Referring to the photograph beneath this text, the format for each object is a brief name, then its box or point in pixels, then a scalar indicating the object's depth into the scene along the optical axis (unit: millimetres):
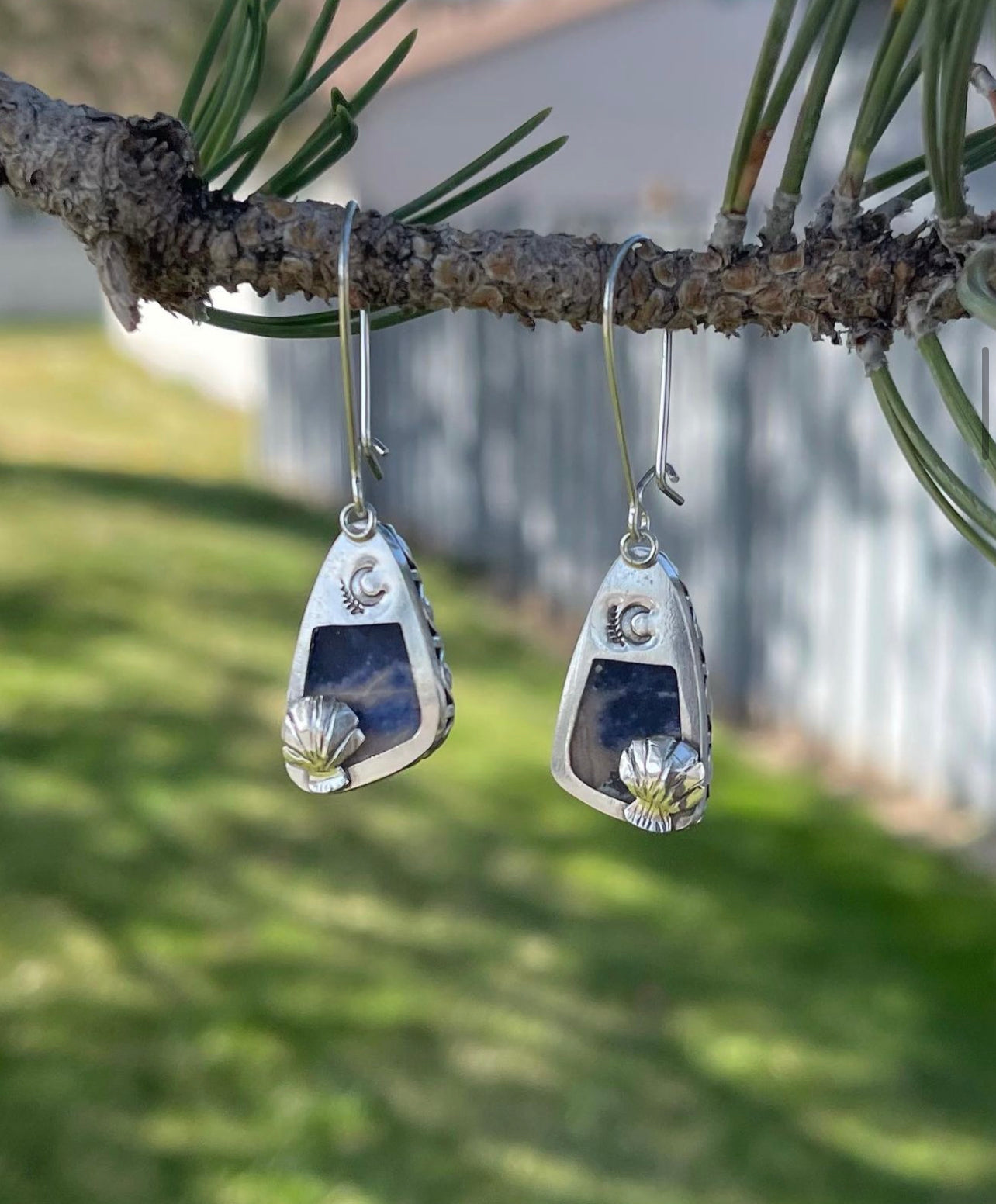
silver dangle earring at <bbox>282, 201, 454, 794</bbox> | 238
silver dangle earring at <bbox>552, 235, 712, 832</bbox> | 235
